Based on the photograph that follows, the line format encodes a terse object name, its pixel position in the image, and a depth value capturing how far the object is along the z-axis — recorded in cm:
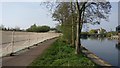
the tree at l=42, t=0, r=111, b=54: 860
